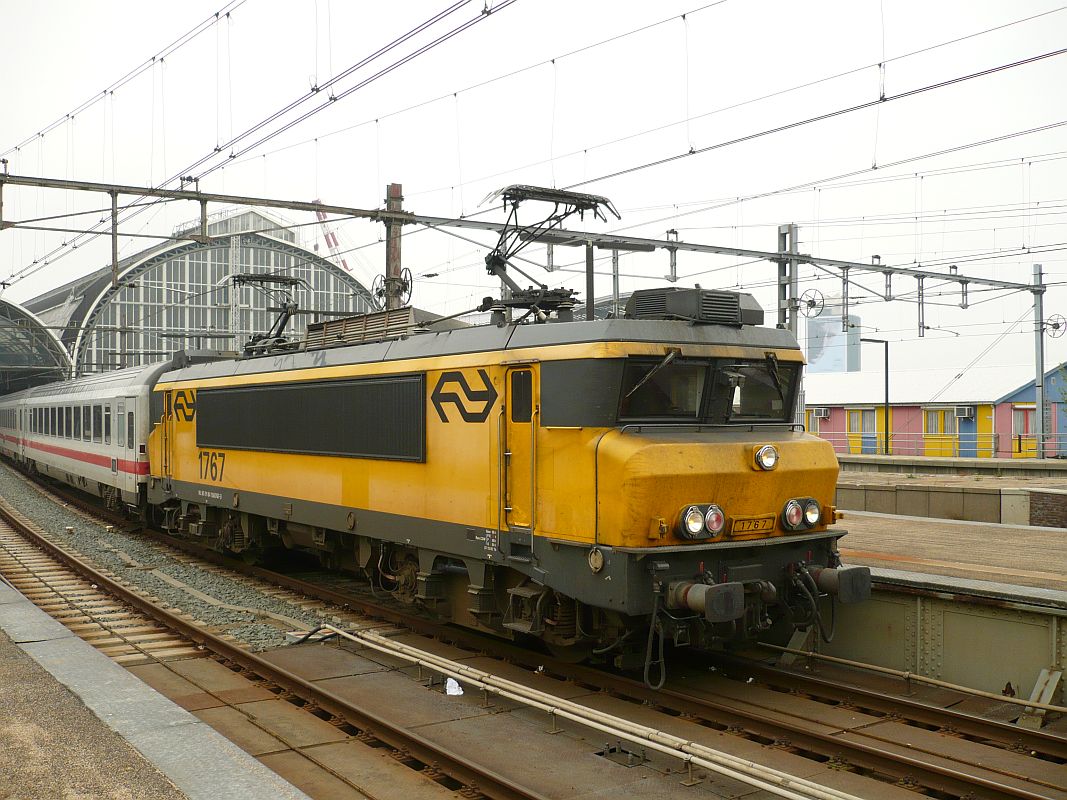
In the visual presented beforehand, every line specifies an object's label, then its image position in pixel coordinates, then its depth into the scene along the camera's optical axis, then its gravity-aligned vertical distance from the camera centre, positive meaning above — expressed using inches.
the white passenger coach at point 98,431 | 761.6 -28.1
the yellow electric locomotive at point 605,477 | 313.9 -26.8
